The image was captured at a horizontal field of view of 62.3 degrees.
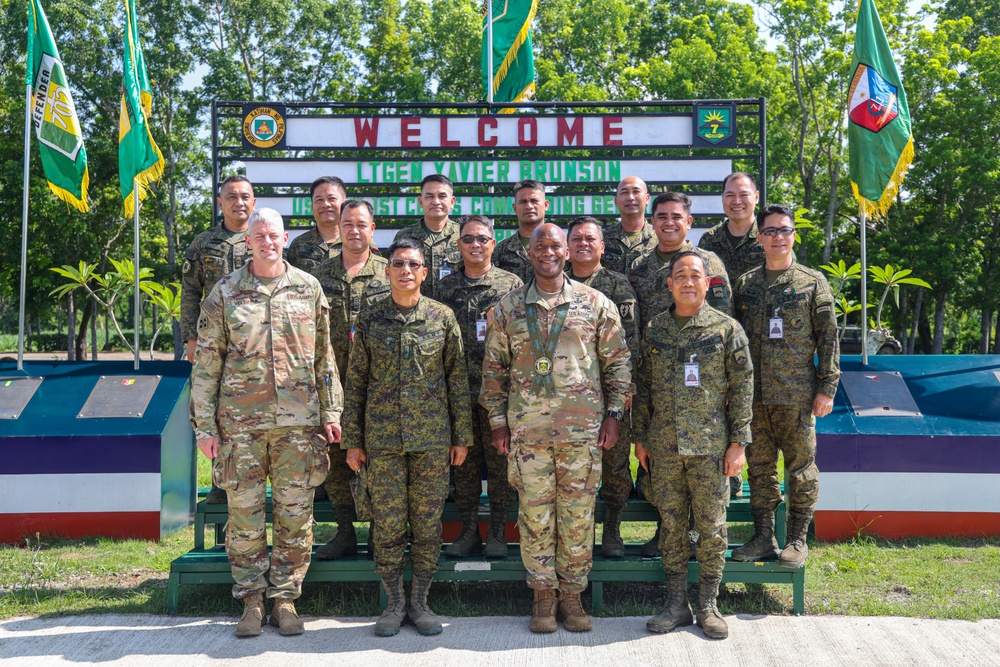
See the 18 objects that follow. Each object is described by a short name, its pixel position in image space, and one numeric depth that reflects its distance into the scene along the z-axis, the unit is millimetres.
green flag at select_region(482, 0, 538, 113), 7766
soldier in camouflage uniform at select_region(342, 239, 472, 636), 4059
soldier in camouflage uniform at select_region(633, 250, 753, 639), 4012
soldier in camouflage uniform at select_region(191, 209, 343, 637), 4012
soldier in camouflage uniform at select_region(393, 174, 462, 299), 4977
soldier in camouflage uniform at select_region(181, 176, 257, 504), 5117
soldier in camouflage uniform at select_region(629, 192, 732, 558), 4445
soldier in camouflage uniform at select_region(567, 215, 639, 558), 4430
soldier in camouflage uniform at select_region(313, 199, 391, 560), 4586
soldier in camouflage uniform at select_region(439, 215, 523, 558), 4547
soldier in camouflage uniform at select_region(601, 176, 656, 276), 4863
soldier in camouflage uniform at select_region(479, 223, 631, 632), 3957
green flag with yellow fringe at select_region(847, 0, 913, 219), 6152
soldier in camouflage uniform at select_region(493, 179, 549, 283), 4922
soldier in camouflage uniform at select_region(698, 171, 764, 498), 4797
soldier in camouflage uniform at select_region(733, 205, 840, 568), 4410
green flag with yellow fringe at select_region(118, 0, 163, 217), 6961
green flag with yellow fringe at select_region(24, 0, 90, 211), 7023
